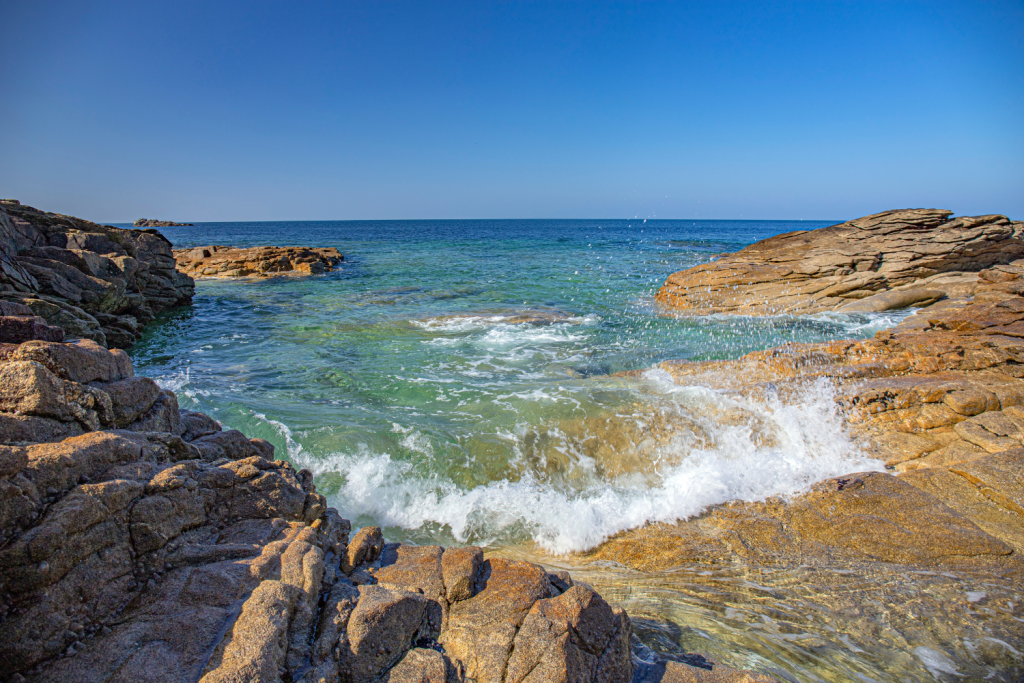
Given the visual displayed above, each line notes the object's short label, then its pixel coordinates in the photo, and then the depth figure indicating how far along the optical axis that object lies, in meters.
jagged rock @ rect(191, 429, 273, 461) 4.06
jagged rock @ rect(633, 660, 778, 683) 2.77
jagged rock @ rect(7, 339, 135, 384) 3.41
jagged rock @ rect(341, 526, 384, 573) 3.36
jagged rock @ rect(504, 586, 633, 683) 2.62
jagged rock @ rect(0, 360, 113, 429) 3.06
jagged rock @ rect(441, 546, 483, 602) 3.12
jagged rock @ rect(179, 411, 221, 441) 4.34
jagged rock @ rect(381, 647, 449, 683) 2.49
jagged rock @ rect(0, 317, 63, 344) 3.66
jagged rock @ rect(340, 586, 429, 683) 2.49
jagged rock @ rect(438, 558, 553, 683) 2.67
